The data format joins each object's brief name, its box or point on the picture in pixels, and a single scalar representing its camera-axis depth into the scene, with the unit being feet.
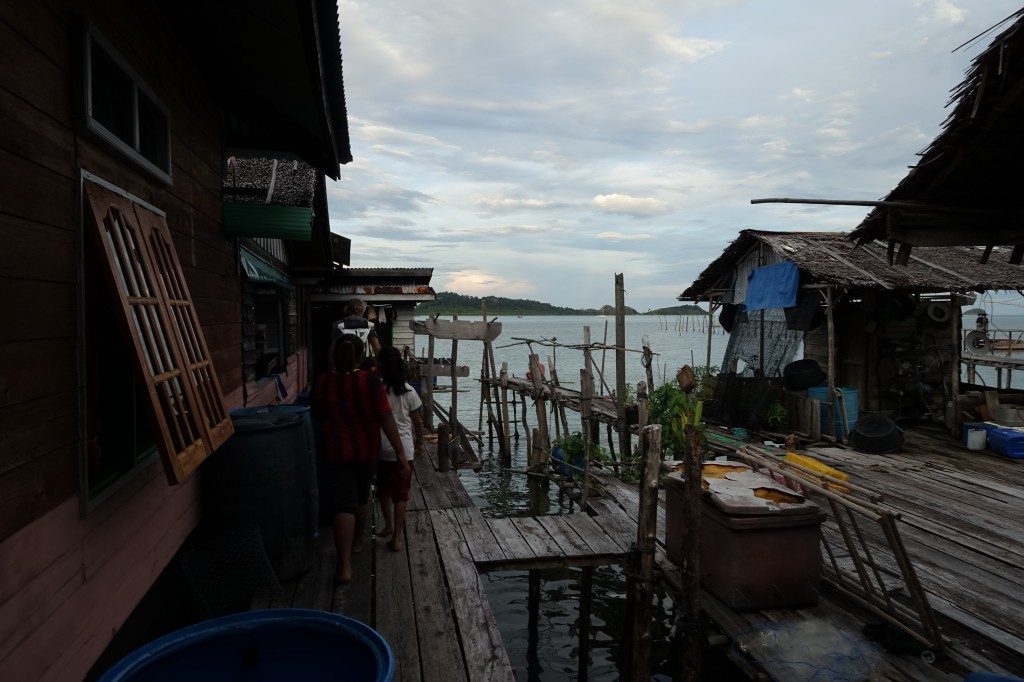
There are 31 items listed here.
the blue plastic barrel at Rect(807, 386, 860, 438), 43.01
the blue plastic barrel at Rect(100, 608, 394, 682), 8.54
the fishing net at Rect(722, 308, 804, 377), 49.01
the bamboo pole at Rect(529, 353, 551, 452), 45.06
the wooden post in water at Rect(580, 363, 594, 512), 37.09
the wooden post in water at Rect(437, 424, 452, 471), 30.48
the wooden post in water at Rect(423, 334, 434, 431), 45.77
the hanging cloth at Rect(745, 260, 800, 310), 45.88
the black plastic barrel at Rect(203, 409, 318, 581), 15.21
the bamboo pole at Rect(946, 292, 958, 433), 44.83
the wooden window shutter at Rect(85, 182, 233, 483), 9.70
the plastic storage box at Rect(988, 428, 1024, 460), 37.01
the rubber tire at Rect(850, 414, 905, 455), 38.99
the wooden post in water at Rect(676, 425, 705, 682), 17.29
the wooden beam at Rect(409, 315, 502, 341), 42.57
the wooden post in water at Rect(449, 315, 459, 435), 46.32
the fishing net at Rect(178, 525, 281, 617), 13.97
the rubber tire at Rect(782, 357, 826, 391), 45.78
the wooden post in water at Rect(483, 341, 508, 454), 54.01
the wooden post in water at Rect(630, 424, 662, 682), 18.52
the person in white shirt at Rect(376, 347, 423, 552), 17.94
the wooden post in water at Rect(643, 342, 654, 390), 45.07
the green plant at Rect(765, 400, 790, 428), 44.78
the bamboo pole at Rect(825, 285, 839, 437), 41.34
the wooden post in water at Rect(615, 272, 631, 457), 43.65
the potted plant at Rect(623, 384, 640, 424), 40.04
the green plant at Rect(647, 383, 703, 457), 35.05
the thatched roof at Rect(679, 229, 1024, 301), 42.37
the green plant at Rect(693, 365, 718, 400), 53.18
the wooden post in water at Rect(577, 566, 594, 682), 24.30
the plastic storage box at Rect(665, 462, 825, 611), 17.37
